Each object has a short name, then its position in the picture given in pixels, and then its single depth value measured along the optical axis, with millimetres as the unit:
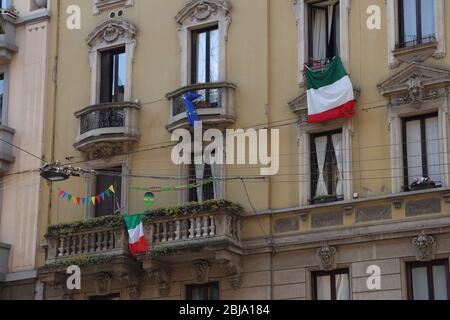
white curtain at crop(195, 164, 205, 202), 31859
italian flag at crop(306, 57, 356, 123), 29875
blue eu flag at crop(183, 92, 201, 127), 31734
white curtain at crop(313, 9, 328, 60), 31445
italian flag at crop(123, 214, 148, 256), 30984
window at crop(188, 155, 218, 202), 31859
